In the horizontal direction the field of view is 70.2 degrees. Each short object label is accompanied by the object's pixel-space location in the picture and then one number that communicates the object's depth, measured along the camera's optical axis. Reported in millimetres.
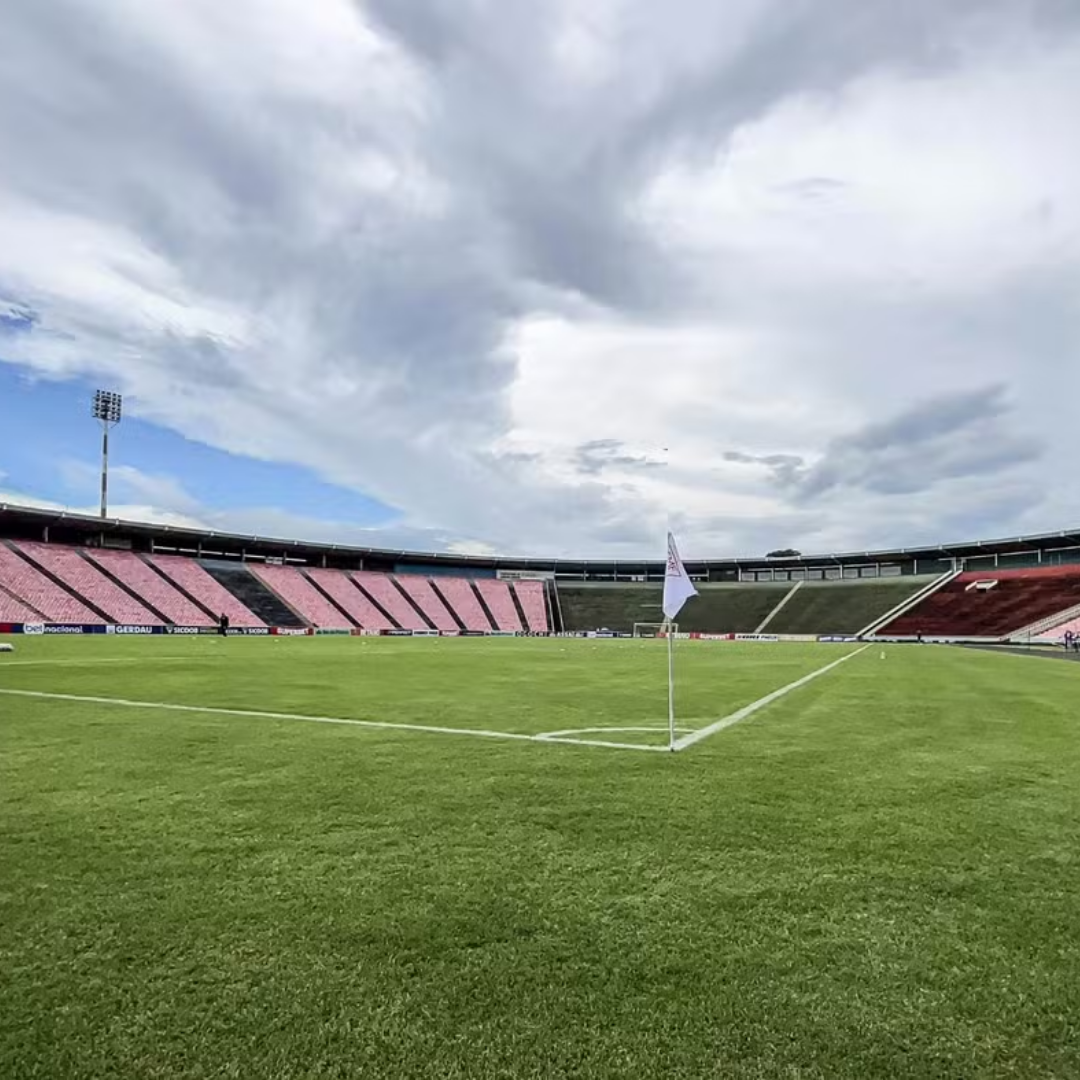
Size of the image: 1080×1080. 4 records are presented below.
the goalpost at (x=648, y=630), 91288
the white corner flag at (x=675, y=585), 9398
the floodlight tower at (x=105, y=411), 75312
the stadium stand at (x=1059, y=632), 58594
